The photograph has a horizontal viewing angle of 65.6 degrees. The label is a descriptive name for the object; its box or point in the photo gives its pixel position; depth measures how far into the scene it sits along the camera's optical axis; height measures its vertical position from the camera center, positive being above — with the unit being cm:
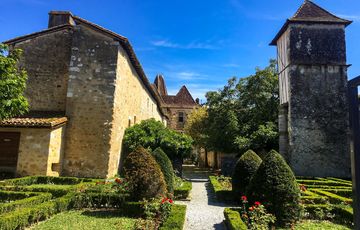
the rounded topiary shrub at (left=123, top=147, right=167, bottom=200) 754 -76
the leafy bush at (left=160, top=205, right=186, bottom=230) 580 -152
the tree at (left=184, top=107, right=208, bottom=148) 2405 +240
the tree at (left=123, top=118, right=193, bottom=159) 1496 +55
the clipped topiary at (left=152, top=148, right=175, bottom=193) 935 -58
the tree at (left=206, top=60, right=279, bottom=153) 1900 +295
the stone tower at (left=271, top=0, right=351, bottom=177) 1709 +352
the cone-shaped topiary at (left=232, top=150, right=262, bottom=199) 946 -65
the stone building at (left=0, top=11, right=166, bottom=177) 1218 +216
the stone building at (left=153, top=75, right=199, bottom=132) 3934 +600
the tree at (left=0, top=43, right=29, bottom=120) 888 +188
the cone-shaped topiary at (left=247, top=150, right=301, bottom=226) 629 -84
